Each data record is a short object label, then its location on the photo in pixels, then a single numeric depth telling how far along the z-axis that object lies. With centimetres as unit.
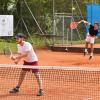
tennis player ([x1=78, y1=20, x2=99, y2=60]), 2003
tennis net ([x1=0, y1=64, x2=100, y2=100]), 999
